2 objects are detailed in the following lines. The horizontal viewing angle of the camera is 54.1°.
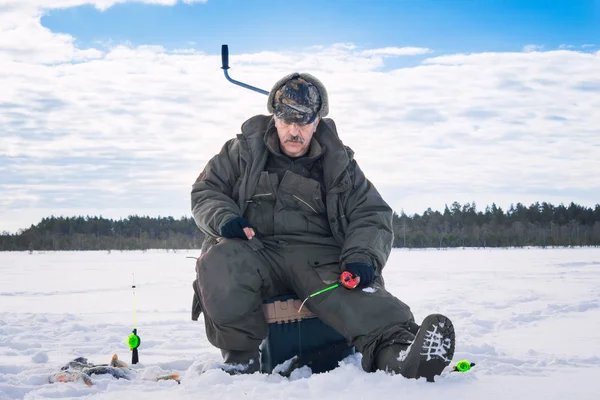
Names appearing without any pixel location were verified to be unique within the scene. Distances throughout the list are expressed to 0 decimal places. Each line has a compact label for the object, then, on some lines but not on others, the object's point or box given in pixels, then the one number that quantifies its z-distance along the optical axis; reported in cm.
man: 274
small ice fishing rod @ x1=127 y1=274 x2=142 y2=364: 328
